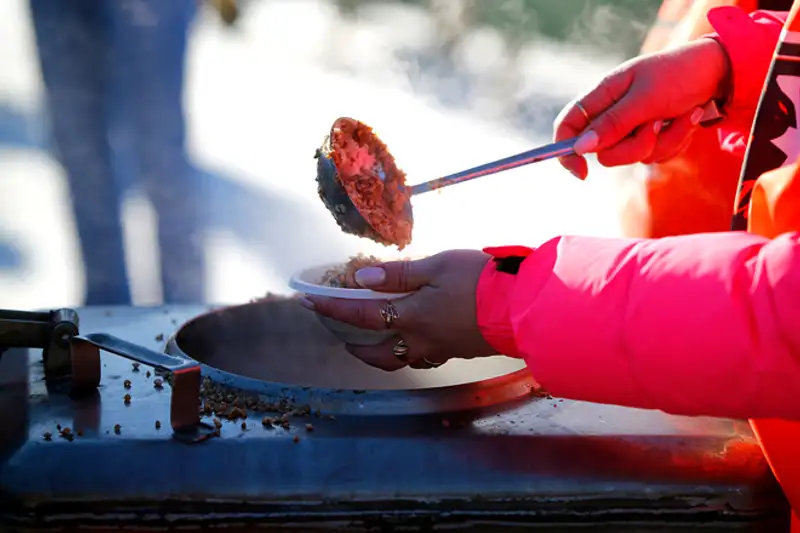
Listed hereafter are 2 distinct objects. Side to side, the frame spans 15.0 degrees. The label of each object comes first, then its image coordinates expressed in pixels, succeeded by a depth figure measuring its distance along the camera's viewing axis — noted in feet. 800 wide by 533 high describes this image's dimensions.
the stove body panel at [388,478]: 7.22
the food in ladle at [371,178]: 7.88
